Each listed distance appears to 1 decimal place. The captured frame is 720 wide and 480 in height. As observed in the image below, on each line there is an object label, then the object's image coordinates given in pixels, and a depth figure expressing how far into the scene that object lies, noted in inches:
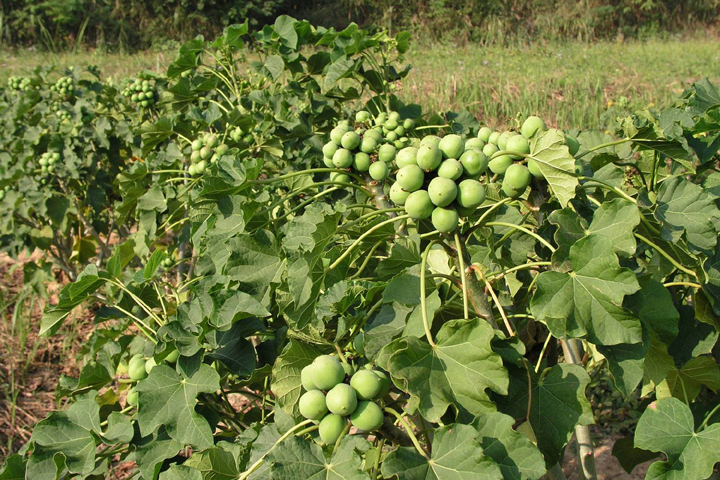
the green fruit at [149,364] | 60.6
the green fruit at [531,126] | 51.9
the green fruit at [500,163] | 50.1
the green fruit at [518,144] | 48.8
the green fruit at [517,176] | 48.3
